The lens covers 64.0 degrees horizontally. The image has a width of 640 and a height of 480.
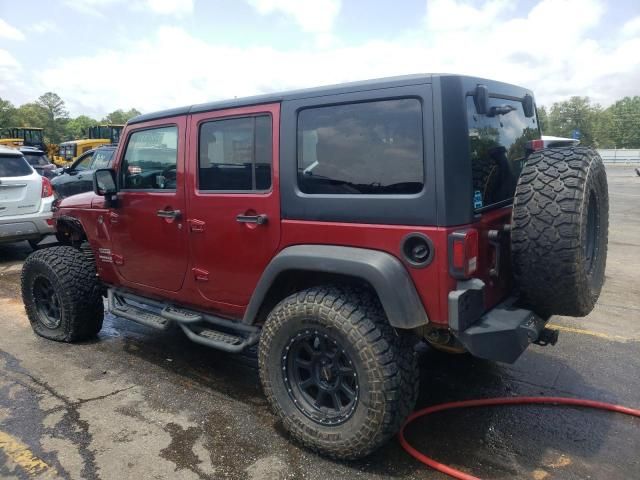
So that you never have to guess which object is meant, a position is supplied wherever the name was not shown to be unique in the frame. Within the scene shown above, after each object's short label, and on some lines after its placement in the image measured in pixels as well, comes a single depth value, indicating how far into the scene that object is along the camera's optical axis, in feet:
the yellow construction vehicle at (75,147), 67.36
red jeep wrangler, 8.16
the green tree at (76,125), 332.39
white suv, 24.66
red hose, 10.58
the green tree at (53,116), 290.76
